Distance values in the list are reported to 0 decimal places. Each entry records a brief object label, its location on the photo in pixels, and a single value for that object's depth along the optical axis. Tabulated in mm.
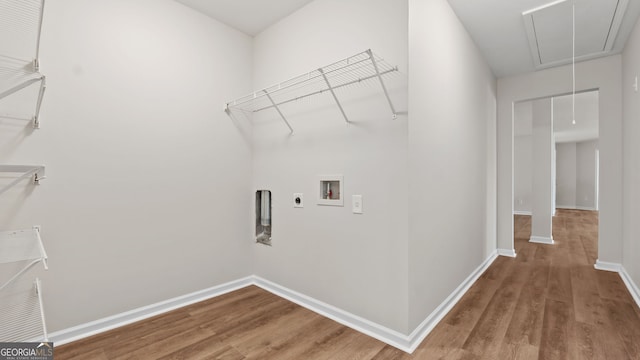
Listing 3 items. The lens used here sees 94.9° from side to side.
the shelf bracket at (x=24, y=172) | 1601
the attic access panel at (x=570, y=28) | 2402
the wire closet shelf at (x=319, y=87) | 1930
